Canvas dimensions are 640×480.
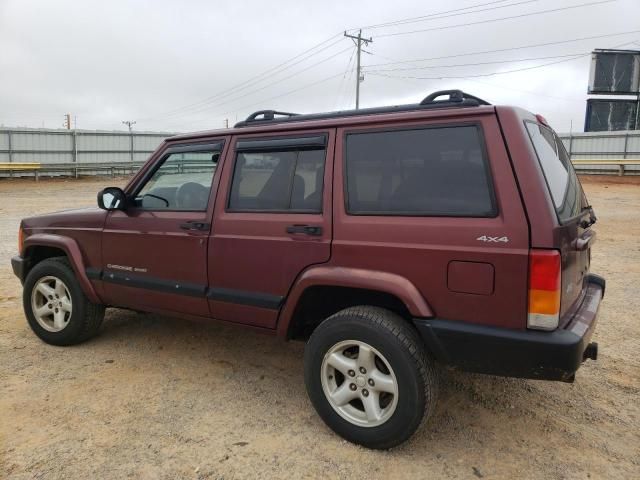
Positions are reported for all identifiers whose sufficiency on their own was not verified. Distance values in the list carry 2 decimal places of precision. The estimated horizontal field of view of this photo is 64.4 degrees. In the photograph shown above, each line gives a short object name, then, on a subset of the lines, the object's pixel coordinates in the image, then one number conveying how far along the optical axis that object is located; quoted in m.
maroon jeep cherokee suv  2.46
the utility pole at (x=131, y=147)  29.52
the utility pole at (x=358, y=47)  38.84
